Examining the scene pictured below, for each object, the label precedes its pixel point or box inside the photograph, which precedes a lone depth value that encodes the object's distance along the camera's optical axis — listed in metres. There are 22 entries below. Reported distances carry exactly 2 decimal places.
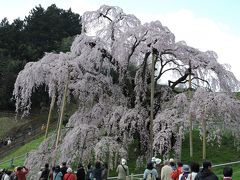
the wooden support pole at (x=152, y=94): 18.55
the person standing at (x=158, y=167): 13.97
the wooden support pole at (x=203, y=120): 18.03
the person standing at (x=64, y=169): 14.95
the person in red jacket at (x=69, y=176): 13.73
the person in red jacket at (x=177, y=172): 11.99
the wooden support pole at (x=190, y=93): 19.84
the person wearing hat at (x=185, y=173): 10.60
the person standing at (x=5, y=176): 16.25
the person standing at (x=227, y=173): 7.81
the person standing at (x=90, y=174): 14.64
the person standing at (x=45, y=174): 15.86
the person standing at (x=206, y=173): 8.41
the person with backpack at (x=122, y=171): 14.60
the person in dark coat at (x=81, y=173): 15.23
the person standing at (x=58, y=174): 14.66
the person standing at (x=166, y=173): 12.57
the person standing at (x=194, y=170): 9.96
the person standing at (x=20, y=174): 16.17
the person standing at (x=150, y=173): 12.56
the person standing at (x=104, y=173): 14.49
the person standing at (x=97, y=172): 14.15
